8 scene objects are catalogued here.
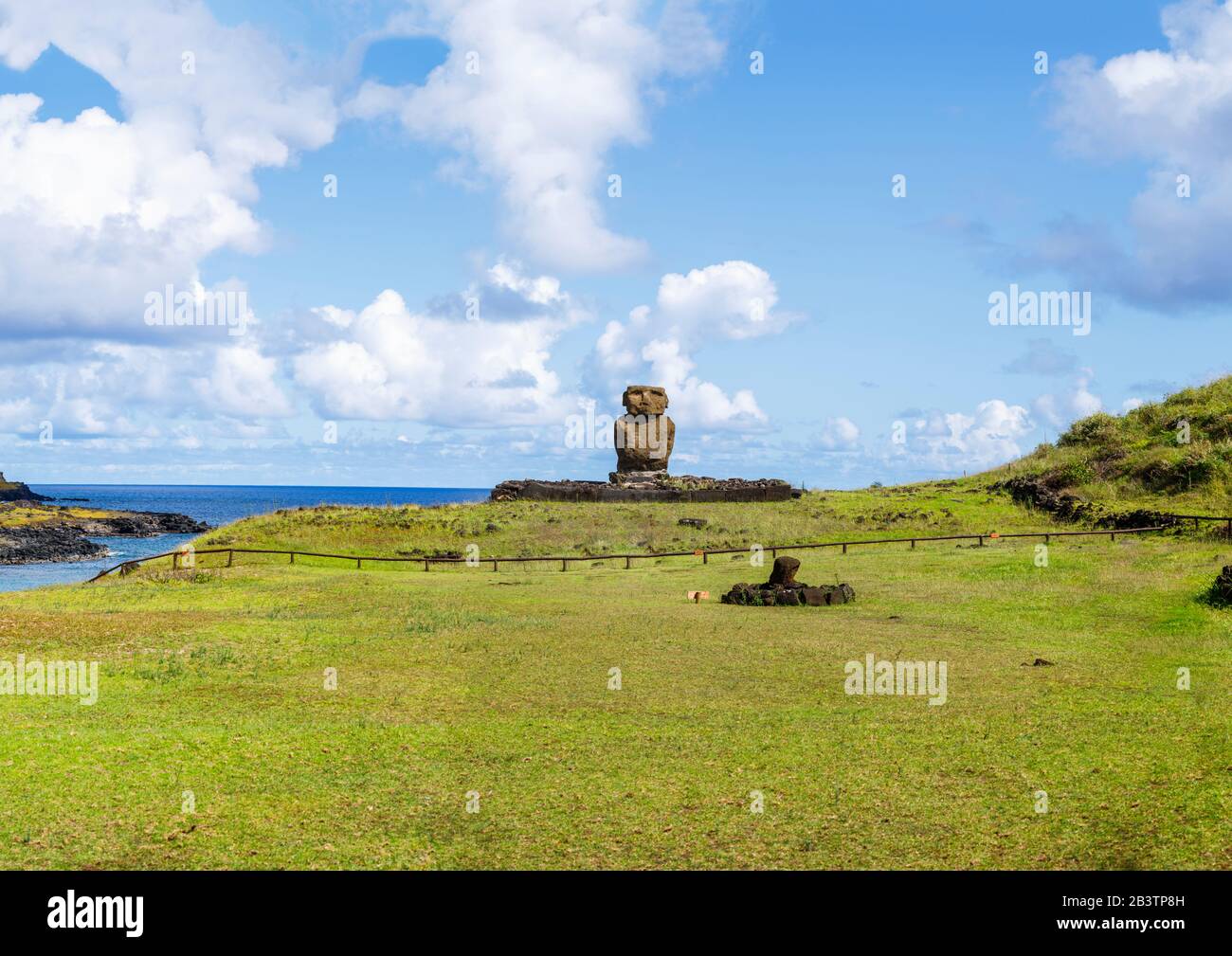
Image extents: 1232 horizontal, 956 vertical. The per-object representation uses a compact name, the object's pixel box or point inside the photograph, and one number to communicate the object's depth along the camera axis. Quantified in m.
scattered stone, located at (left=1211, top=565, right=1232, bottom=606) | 21.16
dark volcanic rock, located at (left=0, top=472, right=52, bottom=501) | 129.25
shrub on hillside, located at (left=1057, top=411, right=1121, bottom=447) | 48.25
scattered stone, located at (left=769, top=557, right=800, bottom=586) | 24.80
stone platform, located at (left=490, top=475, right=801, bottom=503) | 53.34
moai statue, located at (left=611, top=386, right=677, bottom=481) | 58.47
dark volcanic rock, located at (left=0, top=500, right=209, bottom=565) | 69.00
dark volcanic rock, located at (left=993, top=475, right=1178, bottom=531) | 34.59
